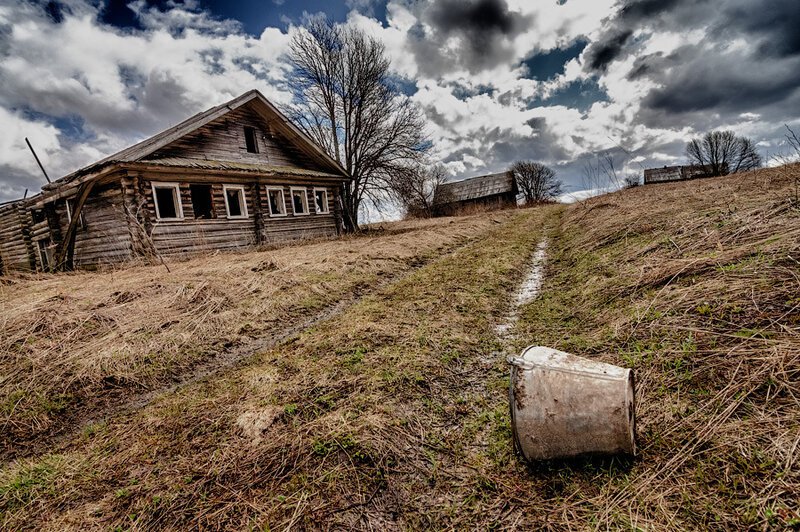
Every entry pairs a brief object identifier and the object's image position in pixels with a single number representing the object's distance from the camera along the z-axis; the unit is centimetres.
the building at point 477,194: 3888
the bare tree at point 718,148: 4708
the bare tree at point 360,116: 2106
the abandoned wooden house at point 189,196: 1107
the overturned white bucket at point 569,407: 177
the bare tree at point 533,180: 5709
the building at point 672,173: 4475
